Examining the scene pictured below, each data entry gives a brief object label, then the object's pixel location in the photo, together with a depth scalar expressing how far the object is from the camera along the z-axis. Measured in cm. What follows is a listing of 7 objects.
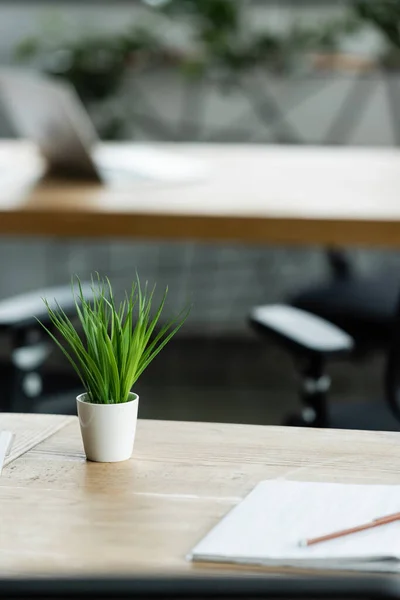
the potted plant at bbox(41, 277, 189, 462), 182
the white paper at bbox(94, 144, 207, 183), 349
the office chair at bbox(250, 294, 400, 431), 258
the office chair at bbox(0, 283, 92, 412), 273
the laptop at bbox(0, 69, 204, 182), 322
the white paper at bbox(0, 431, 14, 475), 184
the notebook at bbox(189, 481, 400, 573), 156
